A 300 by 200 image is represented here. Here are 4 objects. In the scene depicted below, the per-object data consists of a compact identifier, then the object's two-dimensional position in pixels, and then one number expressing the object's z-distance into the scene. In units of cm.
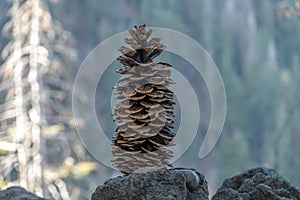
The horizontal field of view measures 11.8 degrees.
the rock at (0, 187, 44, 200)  302
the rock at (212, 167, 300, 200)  286
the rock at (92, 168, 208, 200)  265
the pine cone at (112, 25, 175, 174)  269
